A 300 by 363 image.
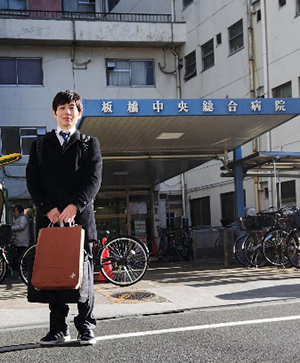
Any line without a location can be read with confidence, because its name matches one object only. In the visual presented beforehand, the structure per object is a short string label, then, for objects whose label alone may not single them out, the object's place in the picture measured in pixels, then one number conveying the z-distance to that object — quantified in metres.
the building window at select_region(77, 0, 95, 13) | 26.34
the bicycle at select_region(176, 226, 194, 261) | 16.50
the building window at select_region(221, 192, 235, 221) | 23.39
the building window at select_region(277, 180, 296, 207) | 19.41
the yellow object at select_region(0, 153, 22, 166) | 12.41
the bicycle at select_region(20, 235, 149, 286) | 8.77
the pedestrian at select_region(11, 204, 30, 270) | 12.25
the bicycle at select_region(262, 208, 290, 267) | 11.66
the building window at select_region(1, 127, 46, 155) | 23.42
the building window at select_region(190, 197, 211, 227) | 25.47
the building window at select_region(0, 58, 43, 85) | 23.81
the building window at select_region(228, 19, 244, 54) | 22.02
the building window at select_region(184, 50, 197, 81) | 25.39
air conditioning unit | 24.83
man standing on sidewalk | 4.51
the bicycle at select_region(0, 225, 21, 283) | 10.35
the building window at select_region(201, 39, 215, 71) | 24.30
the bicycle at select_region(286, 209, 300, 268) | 11.16
